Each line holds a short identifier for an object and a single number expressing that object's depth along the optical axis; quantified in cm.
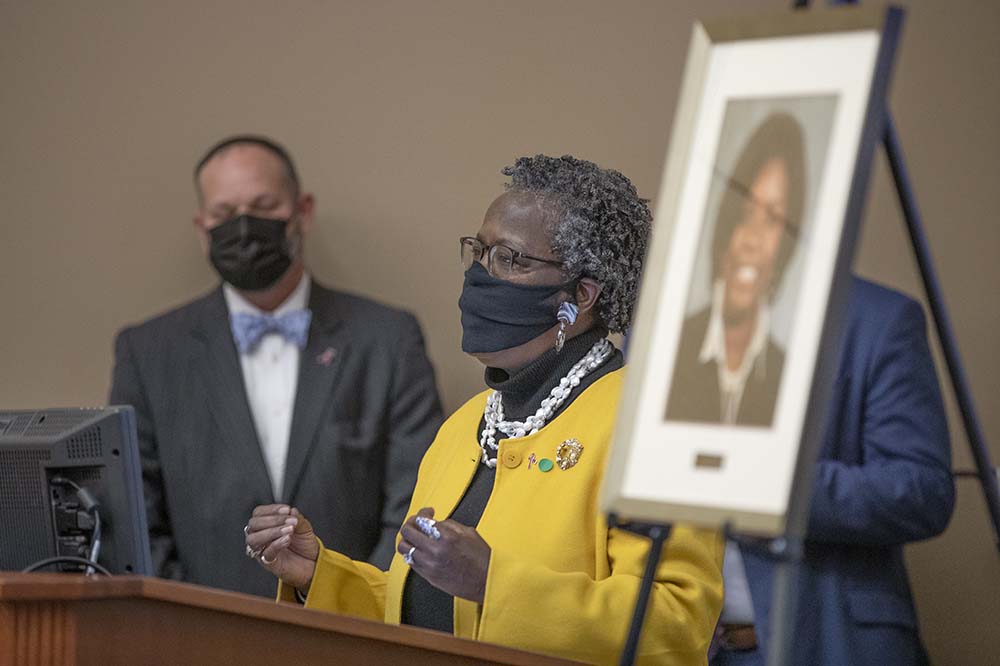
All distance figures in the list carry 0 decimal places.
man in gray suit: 806
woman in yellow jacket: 410
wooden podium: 330
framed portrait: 287
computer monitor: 448
